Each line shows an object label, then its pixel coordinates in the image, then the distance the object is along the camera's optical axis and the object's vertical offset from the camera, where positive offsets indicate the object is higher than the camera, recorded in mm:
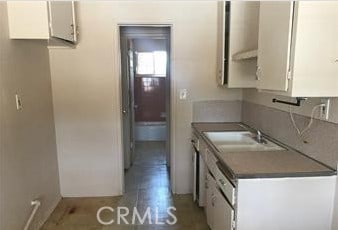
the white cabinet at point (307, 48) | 1357 +141
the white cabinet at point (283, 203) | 1591 -741
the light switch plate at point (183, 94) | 3217 -207
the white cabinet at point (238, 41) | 2584 +340
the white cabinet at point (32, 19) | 2043 +432
